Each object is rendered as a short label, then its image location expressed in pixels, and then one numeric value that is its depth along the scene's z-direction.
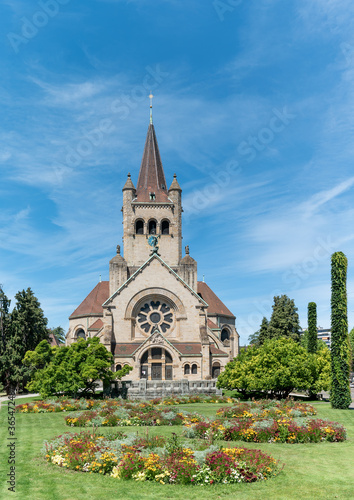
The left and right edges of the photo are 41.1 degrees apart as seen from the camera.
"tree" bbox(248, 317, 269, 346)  67.06
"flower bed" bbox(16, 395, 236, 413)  30.94
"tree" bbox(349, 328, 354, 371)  97.50
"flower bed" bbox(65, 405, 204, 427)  23.52
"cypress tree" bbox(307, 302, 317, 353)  47.81
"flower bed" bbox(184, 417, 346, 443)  18.58
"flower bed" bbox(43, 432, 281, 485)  12.86
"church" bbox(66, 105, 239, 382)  50.06
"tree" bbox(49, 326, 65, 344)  100.21
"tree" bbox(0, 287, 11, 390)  48.94
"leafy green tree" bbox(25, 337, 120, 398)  37.50
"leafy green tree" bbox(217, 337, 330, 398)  36.12
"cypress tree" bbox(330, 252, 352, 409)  31.53
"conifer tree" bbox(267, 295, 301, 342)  63.58
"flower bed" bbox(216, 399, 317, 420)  22.91
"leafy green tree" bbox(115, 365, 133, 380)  40.50
